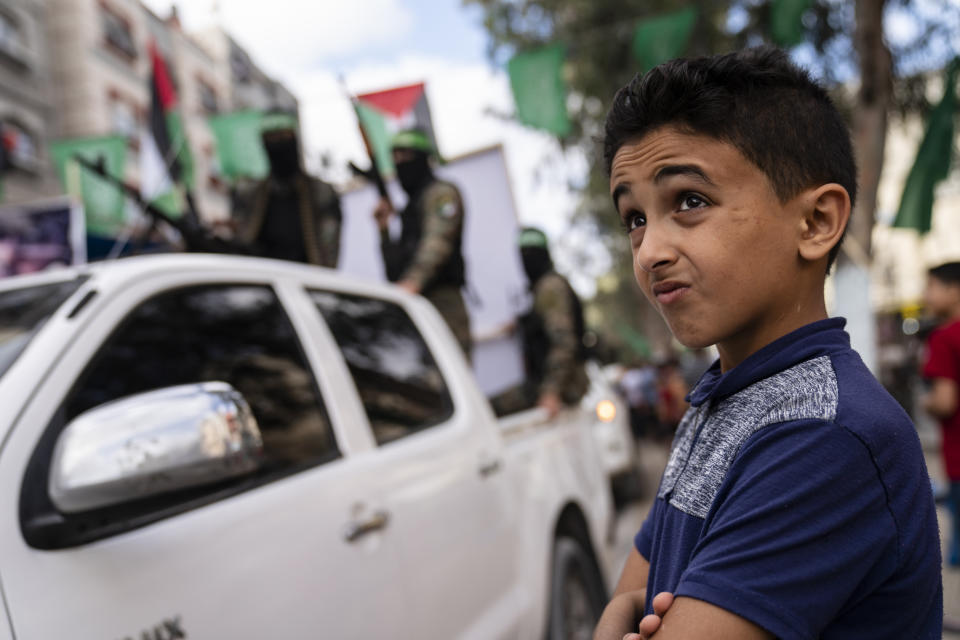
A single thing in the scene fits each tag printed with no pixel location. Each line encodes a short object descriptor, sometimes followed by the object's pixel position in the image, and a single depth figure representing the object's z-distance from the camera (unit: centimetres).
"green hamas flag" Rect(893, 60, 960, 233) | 671
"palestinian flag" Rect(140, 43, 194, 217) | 607
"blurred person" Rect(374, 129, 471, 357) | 429
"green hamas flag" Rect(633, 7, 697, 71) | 729
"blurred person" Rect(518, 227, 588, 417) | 412
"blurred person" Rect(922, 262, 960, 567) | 407
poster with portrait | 609
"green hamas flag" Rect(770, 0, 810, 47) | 672
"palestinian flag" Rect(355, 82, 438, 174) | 532
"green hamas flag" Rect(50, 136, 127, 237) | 644
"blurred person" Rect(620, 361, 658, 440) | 1602
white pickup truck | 127
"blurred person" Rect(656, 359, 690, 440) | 1339
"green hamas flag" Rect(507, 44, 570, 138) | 721
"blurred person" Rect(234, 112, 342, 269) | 438
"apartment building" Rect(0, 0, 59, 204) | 1592
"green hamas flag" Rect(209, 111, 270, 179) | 695
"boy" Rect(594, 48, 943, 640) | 80
